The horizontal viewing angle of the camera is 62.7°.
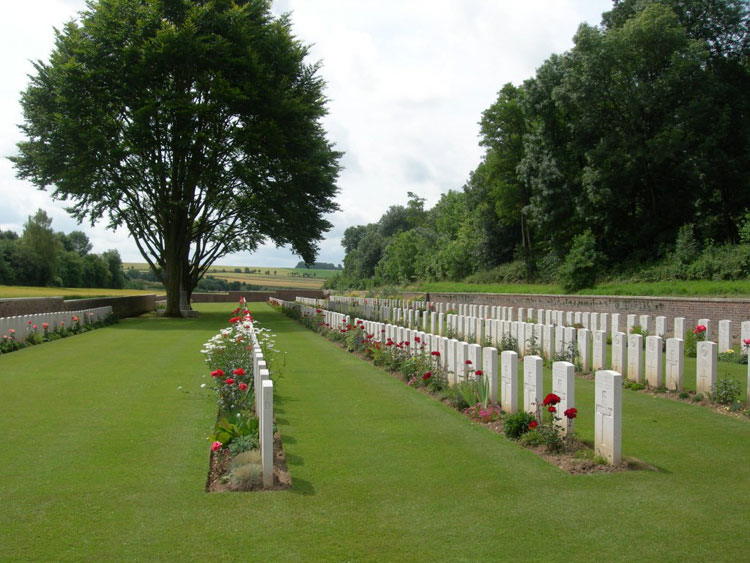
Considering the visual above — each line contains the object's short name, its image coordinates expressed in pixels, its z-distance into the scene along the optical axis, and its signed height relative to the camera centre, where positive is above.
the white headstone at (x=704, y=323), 12.02 -0.89
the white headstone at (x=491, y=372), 7.67 -1.20
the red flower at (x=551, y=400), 5.61 -1.12
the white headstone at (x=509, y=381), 7.18 -1.23
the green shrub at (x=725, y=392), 7.82 -1.47
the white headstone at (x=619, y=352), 9.88 -1.22
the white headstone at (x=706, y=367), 8.15 -1.20
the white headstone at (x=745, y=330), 10.98 -0.95
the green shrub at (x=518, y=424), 6.38 -1.53
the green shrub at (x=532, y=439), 6.04 -1.60
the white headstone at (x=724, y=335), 11.65 -1.10
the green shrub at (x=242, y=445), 5.59 -1.54
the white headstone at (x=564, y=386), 5.96 -1.07
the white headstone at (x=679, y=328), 12.62 -1.05
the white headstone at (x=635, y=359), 9.45 -1.26
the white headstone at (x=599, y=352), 10.02 -1.23
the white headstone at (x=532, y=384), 6.45 -1.14
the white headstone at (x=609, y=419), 5.49 -1.28
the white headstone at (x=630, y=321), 14.20 -1.01
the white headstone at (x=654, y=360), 8.92 -1.21
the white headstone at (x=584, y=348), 10.75 -1.26
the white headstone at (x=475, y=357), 8.11 -1.07
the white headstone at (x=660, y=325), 13.12 -1.03
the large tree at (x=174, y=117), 24.66 +6.79
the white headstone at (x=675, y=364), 8.69 -1.23
